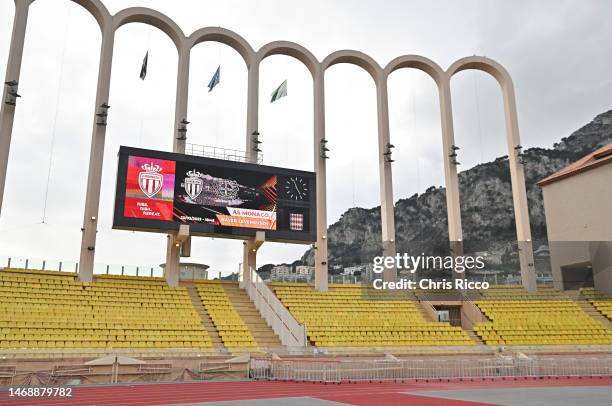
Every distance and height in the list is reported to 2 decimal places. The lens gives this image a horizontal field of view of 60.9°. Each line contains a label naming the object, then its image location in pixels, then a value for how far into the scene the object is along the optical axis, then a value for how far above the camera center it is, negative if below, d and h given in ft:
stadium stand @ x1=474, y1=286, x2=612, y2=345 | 88.33 -2.05
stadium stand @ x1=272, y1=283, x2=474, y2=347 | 80.48 -1.52
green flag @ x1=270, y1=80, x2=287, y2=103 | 103.45 +42.72
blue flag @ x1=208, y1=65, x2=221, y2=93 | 98.84 +42.98
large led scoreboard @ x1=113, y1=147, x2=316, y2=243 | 82.64 +18.83
